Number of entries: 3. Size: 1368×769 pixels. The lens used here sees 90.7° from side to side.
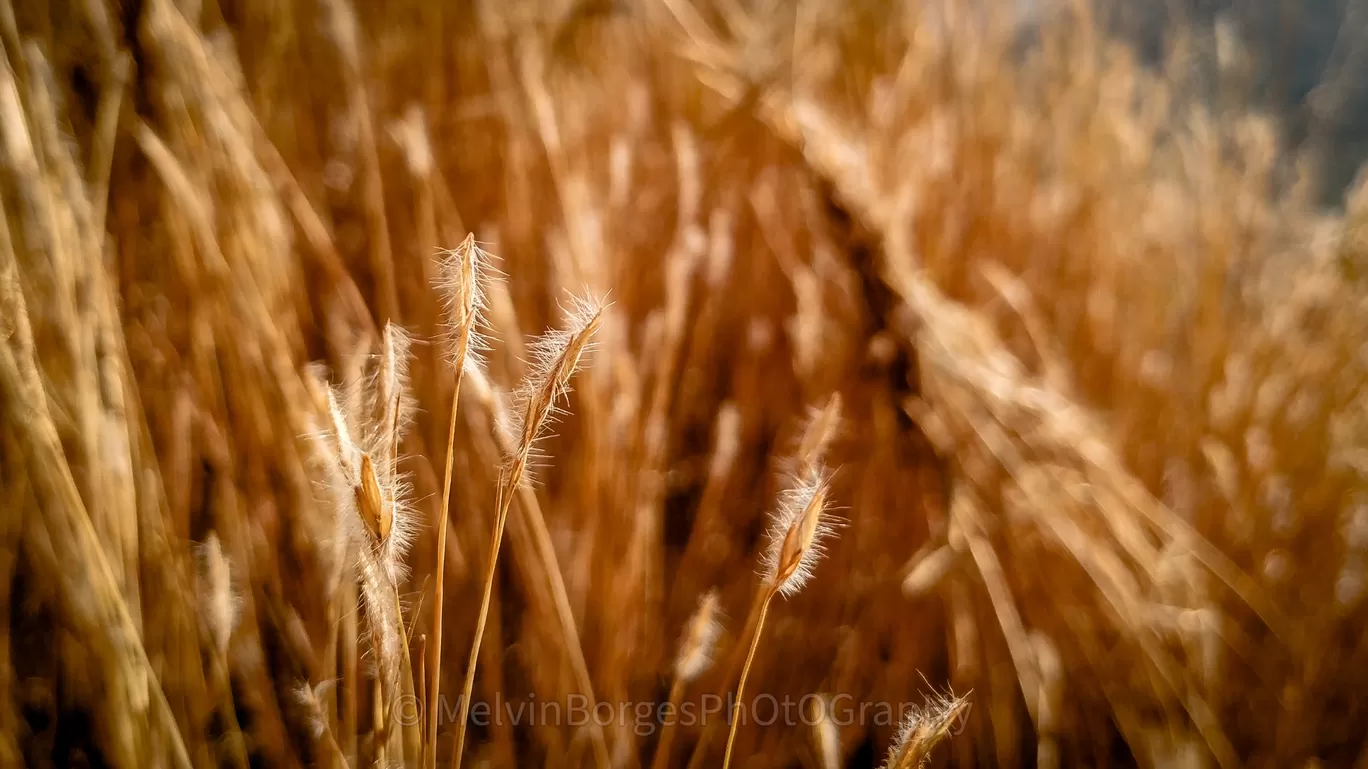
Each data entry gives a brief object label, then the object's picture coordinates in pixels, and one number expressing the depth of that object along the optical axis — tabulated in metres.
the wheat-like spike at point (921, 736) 0.18
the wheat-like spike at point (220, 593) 0.25
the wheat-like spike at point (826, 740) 0.22
